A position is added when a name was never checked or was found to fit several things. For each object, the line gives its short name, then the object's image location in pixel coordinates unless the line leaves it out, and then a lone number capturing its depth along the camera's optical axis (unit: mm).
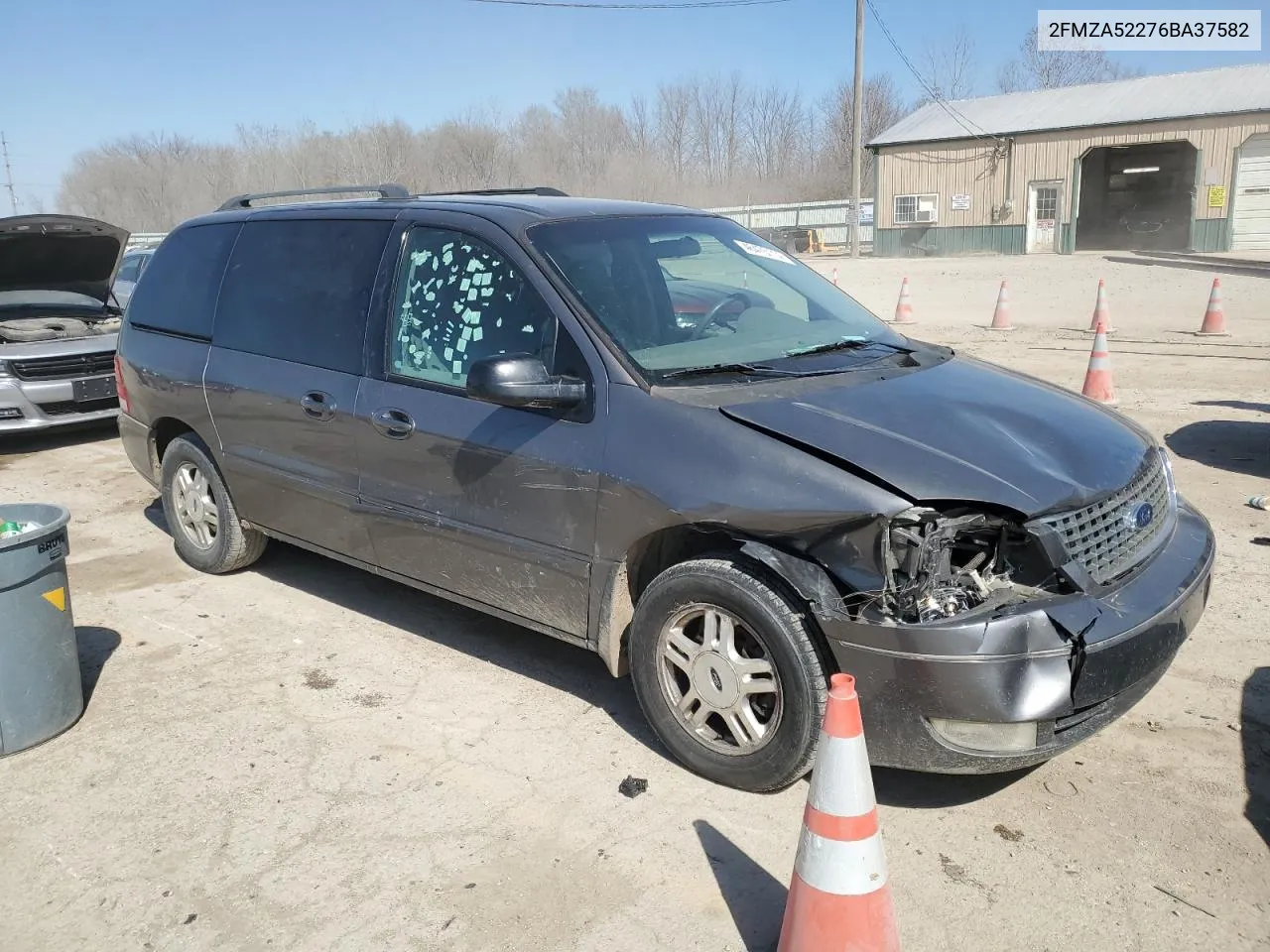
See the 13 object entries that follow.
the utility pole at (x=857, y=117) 33353
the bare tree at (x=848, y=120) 74250
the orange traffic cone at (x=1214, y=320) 13828
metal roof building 29938
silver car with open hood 9062
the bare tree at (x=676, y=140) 81062
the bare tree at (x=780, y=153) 80312
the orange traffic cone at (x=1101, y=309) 12766
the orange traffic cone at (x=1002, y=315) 15680
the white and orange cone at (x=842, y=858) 2451
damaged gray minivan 2957
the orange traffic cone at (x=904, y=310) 16531
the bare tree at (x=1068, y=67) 65375
